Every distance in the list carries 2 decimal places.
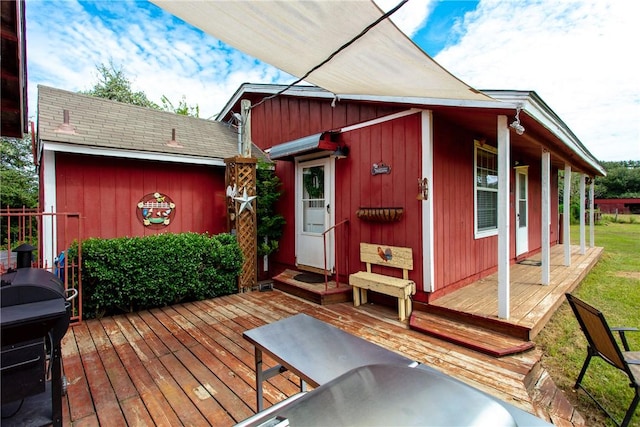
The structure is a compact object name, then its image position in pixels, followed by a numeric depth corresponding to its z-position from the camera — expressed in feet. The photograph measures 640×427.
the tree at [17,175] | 36.45
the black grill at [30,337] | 4.63
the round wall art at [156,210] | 16.11
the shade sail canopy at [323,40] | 5.31
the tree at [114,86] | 48.91
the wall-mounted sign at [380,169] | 13.74
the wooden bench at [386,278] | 12.03
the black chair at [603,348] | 6.25
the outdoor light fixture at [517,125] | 9.25
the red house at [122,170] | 13.85
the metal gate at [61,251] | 11.41
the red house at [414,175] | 12.17
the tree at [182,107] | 51.12
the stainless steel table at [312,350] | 4.26
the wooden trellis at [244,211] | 16.44
